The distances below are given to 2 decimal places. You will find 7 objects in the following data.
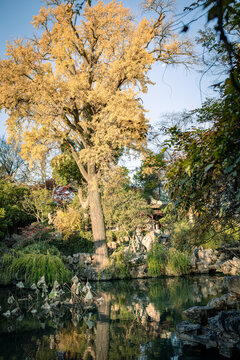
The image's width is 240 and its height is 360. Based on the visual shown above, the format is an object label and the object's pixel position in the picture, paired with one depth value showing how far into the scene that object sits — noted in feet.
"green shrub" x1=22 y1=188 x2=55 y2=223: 40.96
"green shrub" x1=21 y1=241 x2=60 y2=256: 29.16
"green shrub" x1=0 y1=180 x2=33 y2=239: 38.84
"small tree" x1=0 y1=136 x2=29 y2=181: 59.57
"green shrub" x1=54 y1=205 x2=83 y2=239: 36.65
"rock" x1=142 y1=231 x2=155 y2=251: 33.00
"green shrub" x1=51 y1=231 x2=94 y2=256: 36.52
